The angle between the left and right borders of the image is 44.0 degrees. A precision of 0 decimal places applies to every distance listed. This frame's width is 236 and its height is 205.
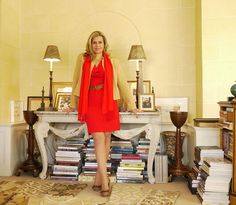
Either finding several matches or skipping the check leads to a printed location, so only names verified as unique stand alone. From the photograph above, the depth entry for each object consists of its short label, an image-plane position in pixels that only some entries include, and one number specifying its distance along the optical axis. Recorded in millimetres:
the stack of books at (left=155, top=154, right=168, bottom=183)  3295
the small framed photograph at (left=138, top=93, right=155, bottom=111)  3426
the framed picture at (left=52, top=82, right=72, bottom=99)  3959
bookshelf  2484
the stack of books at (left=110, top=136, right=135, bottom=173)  3473
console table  3223
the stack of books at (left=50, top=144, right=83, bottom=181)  3383
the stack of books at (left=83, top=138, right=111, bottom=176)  3379
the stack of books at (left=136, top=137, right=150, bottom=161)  3428
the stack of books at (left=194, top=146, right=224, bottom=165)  2814
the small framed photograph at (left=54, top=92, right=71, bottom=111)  3677
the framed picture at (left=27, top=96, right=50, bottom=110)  3971
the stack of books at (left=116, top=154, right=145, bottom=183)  3289
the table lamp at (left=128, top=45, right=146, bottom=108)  3537
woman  2814
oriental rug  2602
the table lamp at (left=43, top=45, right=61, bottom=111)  3627
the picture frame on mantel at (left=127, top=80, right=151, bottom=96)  3834
